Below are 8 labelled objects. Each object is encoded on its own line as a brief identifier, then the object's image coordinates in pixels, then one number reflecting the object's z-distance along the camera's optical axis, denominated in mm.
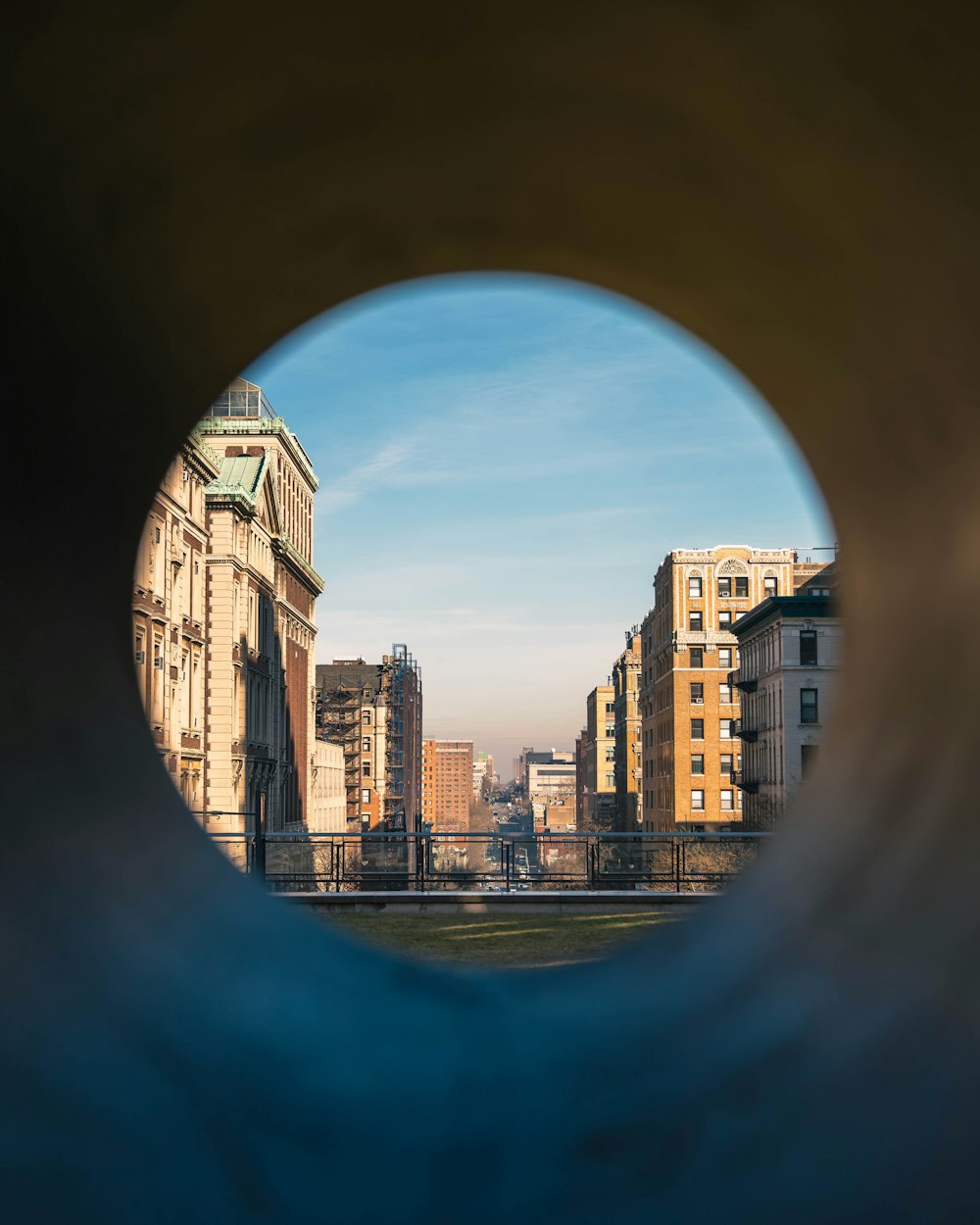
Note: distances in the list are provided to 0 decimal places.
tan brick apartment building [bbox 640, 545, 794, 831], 85750
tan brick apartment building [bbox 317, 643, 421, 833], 101125
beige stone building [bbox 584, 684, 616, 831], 153500
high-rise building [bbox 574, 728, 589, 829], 171600
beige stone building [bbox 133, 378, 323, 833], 44406
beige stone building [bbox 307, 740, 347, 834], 82312
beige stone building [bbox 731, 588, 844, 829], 61031
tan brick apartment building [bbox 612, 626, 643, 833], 115625
